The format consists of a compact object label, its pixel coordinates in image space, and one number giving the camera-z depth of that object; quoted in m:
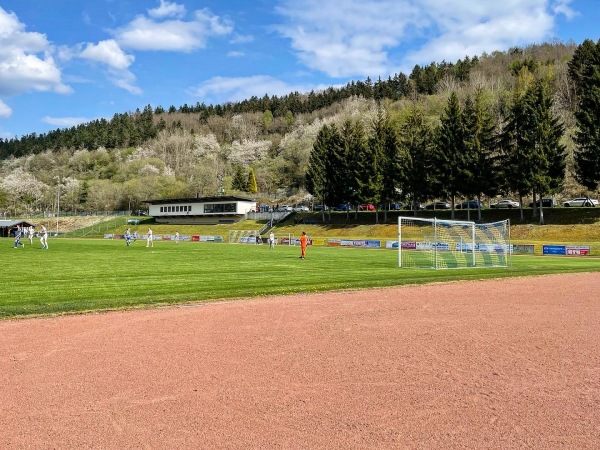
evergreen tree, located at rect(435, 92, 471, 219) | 66.44
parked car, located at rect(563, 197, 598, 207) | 65.60
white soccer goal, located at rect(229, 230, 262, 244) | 71.44
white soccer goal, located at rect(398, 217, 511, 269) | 30.90
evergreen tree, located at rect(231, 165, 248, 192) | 131.12
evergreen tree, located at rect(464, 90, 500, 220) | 65.75
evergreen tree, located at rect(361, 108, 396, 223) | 74.94
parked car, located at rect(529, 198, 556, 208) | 69.44
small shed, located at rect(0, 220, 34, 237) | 93.75
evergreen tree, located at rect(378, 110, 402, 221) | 74.94
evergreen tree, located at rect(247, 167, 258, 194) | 132.11
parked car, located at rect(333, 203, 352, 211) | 81.25
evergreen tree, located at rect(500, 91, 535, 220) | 59.78
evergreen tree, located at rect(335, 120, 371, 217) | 76.31
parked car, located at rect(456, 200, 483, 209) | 75.94
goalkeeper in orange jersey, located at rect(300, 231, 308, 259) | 33.34
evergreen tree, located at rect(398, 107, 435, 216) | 71.69
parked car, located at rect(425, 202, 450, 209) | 81.06
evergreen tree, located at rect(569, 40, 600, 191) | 57.16
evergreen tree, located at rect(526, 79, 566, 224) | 58.97
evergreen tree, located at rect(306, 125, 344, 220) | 83.06
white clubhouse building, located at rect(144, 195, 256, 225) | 98.04
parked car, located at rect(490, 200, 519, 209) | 74.11
